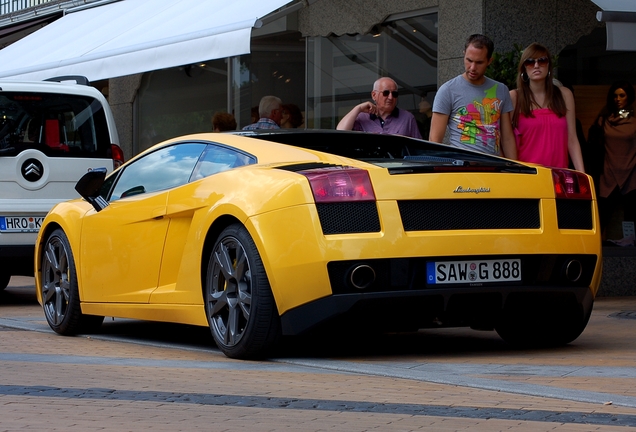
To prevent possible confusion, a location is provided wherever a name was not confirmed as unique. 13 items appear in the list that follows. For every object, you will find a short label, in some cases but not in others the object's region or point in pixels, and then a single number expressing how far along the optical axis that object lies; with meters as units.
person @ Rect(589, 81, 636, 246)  12.48
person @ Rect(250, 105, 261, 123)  16.12
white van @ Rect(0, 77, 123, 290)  11.02
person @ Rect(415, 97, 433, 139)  12.89
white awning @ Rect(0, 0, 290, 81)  11.75
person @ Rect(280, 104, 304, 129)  14.01
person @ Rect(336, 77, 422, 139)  9.60
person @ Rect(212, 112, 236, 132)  12.48
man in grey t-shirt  8.82
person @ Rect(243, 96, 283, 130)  10.94
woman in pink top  9.25
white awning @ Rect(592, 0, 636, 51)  10.16
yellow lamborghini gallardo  6.18
